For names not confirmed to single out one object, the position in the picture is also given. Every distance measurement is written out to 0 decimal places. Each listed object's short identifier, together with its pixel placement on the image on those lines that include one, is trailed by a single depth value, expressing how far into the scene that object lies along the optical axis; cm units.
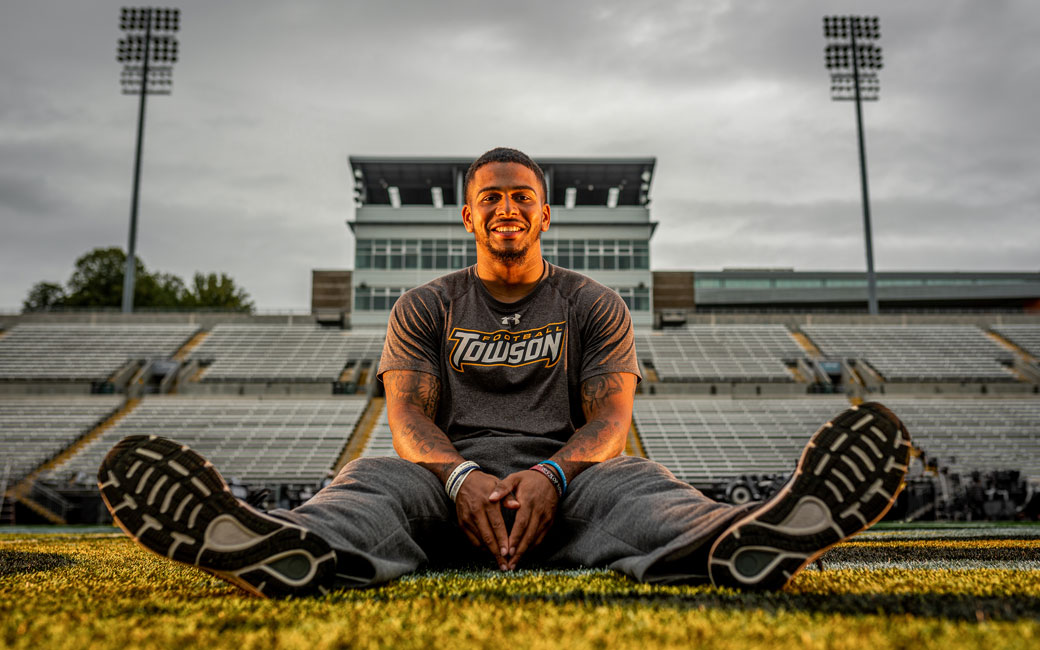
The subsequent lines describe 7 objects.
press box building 2586
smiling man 140
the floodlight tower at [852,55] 2694
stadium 121
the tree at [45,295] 3891
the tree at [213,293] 4241
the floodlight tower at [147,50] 2583
